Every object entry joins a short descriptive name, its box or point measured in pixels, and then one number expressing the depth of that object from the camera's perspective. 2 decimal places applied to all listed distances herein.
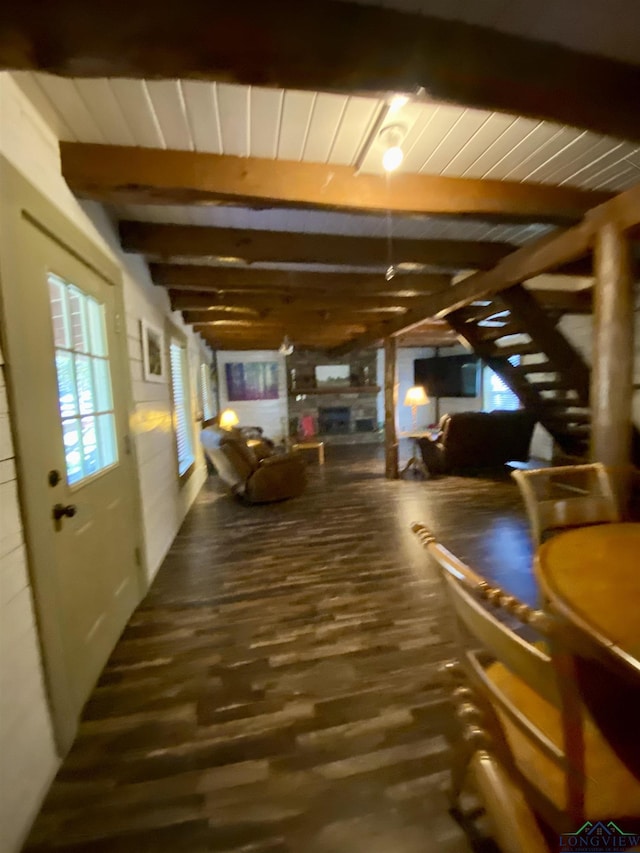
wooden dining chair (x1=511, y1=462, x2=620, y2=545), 1.66
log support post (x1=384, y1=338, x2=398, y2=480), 5.71
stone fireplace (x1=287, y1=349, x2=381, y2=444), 9.07
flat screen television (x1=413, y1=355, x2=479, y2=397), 8.59
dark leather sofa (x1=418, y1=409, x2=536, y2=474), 5.59
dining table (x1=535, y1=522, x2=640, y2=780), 0.74
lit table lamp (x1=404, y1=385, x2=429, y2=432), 6.56
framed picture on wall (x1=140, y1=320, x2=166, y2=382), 2.95
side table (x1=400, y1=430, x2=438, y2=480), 5.93
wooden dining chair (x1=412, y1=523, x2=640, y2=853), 0.67
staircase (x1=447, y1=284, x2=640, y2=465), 3.45
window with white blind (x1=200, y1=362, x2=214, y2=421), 6.58
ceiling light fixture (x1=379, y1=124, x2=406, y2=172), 1.62
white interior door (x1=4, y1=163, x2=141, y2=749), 1.35
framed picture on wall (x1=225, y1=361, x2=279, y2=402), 8.56
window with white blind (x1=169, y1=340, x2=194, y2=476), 4.38
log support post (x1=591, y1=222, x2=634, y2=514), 2.04
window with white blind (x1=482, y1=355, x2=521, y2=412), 7.84
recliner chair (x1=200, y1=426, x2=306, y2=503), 4.54
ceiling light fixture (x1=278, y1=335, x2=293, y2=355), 6.47
